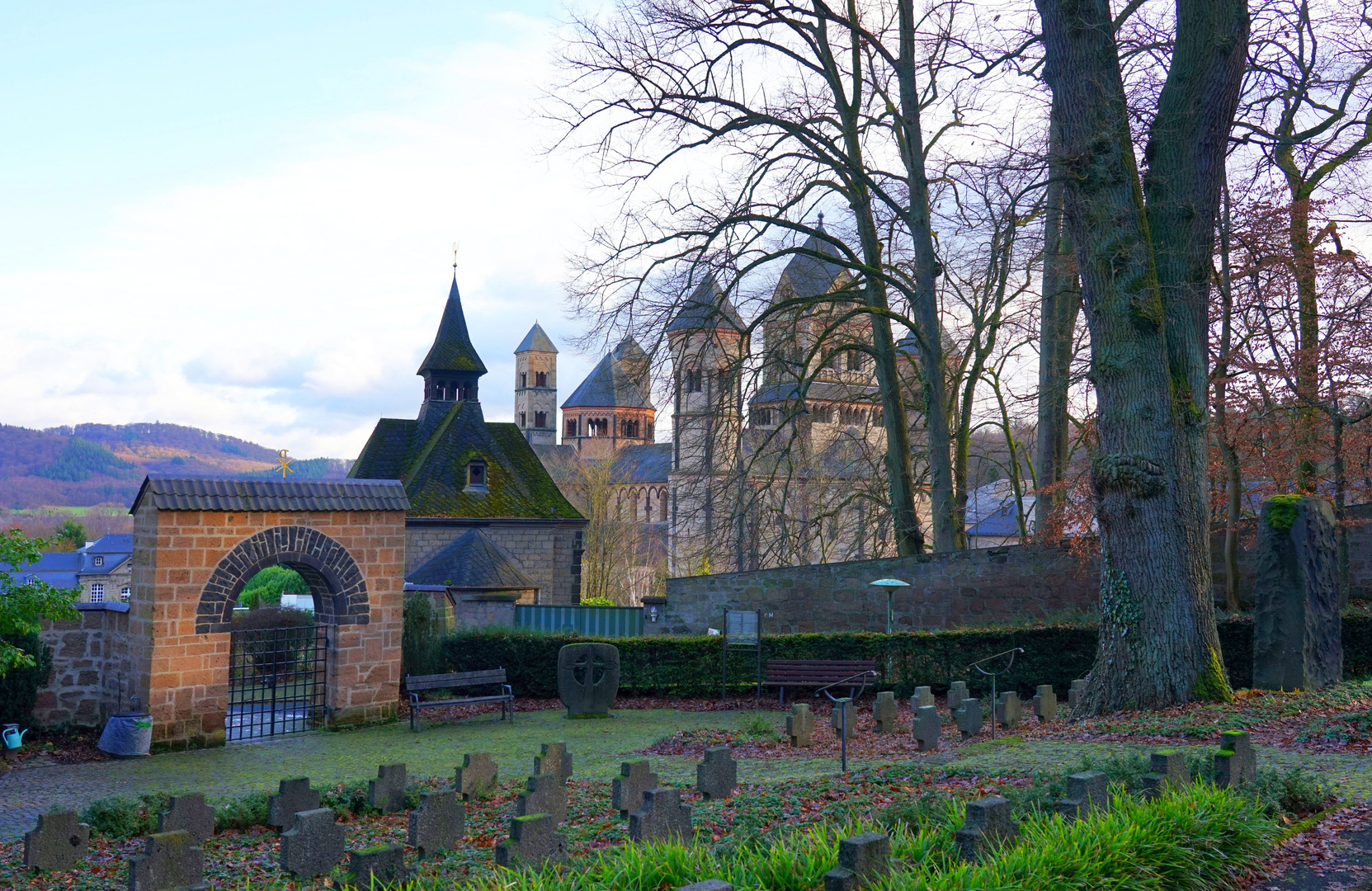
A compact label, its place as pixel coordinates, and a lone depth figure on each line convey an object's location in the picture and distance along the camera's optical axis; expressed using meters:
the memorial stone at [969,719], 11.79
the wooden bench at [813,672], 16.14
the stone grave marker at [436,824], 6.56
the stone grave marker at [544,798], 6.97
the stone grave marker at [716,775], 8.45
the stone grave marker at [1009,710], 12.81
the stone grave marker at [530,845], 5.46
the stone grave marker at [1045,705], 13.30
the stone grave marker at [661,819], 6.20
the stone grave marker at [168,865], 5.80
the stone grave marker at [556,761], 9.09
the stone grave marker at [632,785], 7.72
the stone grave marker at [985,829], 4.96
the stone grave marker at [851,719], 12.61
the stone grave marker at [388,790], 8.45
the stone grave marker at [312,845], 6.18
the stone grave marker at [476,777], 8.79
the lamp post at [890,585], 17.02
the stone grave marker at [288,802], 7.93
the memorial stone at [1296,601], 11.62
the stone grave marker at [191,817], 7.05
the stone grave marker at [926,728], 11.28
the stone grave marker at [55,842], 6.68
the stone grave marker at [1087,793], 5.61
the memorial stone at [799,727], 12.54
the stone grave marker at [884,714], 13.27
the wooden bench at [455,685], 15.34
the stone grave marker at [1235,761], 6.44
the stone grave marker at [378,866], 5.53
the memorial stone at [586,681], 15.79
